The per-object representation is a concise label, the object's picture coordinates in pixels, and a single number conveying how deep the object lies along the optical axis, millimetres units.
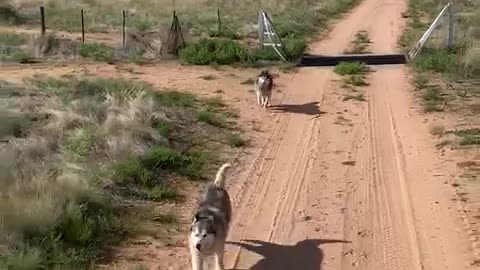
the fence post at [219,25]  26900
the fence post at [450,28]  21859
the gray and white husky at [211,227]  7359
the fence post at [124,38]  24209
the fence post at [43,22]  25664
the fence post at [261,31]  22844
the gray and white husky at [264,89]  16002
